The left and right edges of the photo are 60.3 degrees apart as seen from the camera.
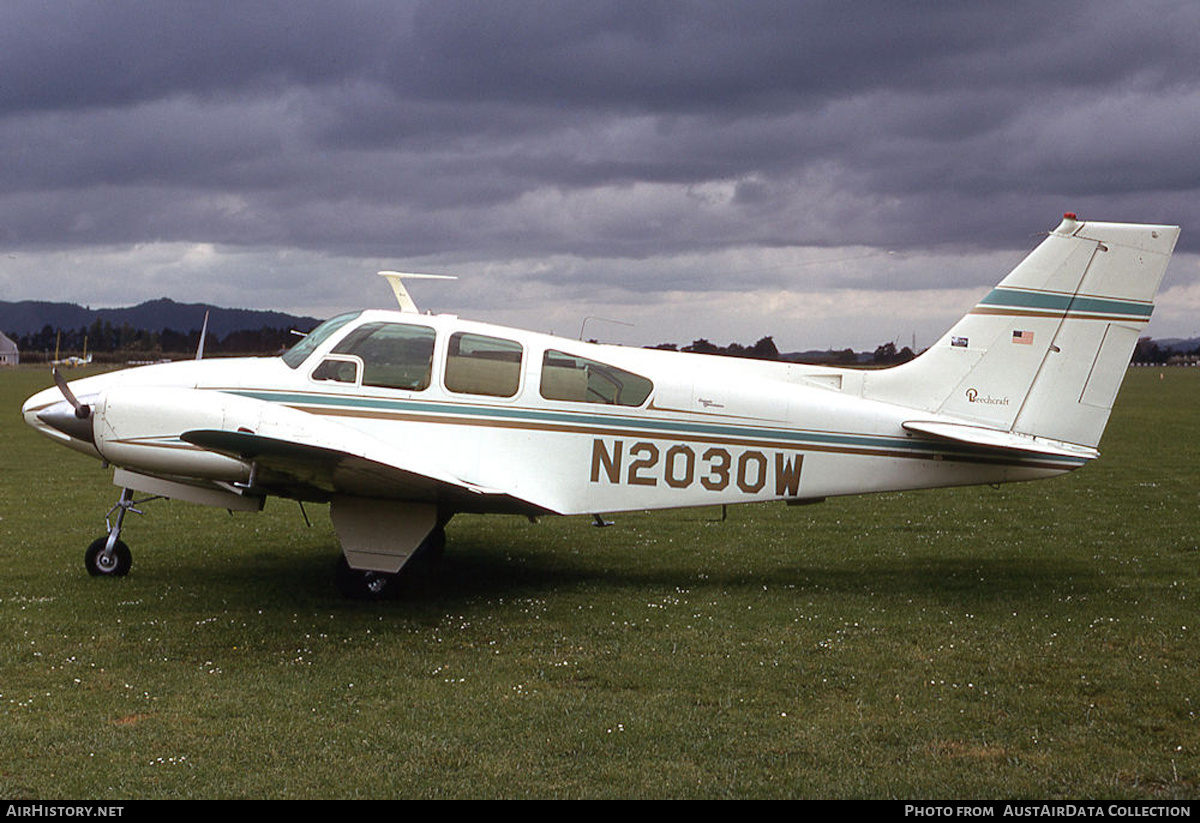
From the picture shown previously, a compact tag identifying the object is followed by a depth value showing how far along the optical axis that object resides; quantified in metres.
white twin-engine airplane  8.89
